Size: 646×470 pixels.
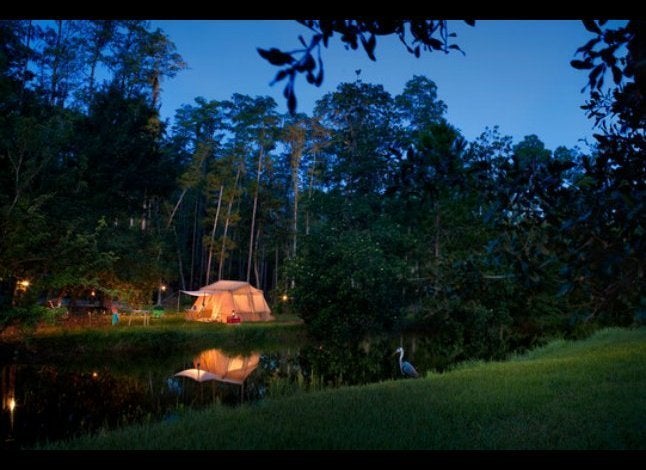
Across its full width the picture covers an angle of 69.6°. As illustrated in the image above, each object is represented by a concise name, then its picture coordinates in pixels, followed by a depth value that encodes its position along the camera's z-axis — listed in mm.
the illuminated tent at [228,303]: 24766
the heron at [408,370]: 11734
